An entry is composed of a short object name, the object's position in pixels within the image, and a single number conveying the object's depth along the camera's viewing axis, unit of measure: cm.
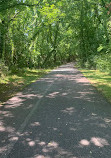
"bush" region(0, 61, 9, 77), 1035
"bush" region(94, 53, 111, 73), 1360
